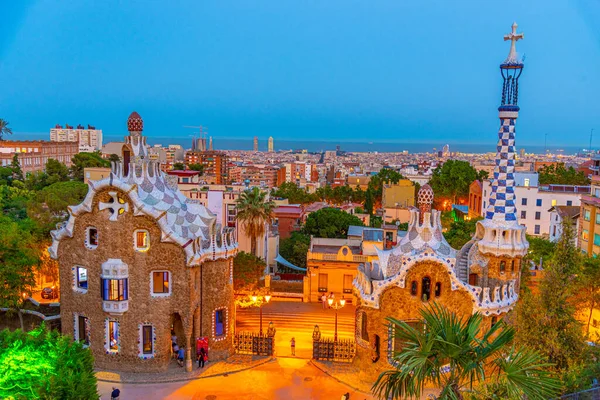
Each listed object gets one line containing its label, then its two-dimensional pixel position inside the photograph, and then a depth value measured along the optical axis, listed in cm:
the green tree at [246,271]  3734
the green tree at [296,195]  10376
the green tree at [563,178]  9006
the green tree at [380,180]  10662
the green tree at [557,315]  2071
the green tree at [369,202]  9802
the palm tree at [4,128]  9825
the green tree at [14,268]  3225
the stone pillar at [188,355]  2756
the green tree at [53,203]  4453
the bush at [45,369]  1620
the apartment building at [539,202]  6726
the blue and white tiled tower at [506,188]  2695
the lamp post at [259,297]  2940
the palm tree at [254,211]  4450
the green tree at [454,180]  9631
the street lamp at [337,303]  2951
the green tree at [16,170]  8625
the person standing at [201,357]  2817
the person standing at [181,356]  2825
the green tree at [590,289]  3438
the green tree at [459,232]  4522
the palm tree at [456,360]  1323
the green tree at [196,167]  11309
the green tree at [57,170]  8075
